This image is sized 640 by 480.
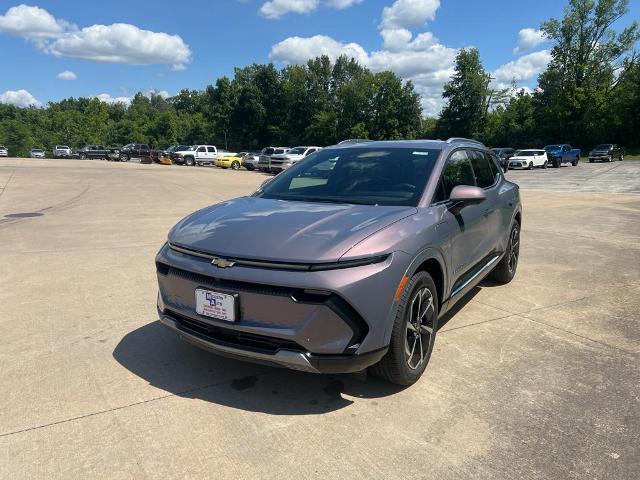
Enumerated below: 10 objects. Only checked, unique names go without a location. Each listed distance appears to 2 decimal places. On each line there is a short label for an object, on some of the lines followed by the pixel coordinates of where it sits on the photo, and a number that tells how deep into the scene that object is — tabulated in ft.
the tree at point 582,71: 208.13
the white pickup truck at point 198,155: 154.10
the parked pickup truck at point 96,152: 198.70
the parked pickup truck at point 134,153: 168.35
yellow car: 145.07
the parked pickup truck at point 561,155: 142.92
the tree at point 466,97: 233.55
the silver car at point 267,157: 117.14
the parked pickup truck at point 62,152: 222.07
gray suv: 9.07
